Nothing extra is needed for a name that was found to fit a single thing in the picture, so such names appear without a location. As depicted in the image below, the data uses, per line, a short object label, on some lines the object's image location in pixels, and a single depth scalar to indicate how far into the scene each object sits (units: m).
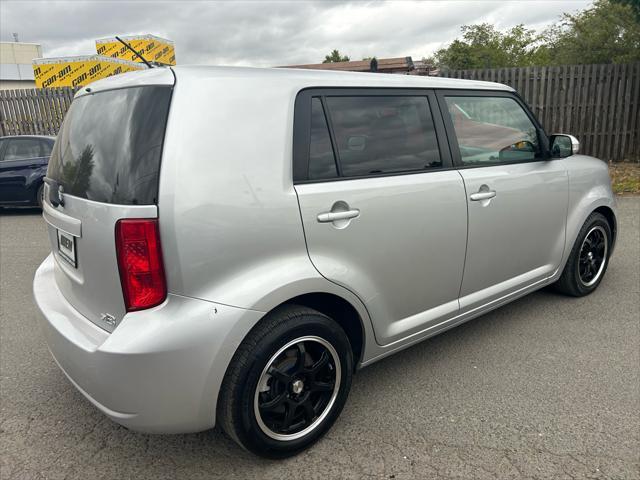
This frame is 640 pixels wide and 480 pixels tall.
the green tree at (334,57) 60.77
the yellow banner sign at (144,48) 17.35
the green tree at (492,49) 28.44
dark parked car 8.56
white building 43.72
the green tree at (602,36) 16.02
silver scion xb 1.89
